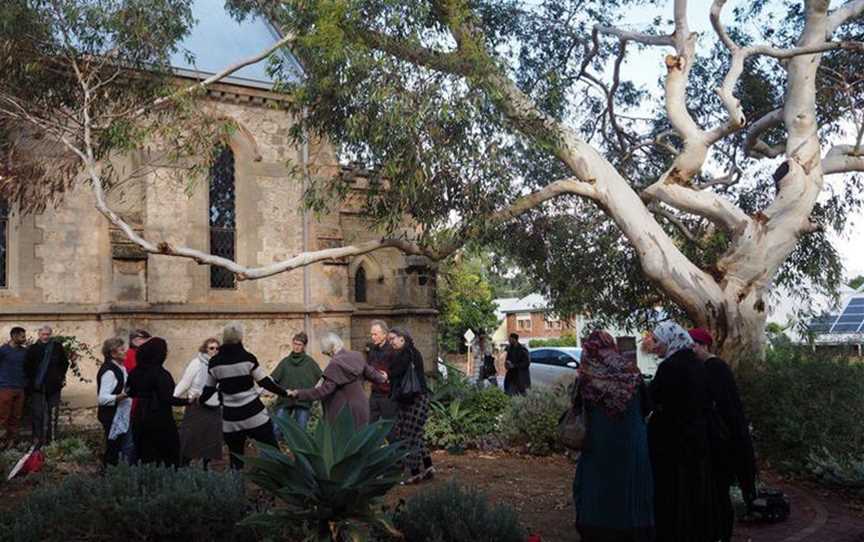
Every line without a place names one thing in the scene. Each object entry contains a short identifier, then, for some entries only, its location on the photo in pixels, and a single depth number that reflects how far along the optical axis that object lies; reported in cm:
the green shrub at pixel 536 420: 1184
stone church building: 1666
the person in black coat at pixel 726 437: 609
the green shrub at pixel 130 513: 551
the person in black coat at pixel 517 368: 1733
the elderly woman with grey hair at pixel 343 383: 816
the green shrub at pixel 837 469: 868
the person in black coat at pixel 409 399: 904
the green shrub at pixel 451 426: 1240
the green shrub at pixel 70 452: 1087
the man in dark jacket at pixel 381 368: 894
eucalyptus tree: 1077
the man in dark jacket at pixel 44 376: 1136
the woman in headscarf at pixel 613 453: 529
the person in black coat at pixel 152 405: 809
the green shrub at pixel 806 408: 949
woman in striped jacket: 775
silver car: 2421
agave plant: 523
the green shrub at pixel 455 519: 564
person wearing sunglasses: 892
